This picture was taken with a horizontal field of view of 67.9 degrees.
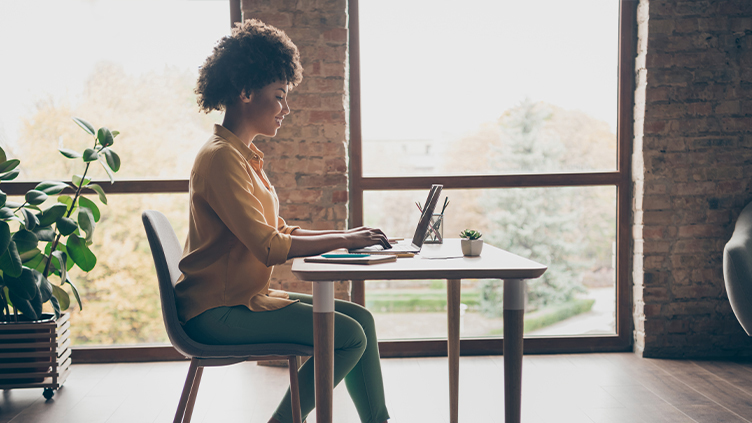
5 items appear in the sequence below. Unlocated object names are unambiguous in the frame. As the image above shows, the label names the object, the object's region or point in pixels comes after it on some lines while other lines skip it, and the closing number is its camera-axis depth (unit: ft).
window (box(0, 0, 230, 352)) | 9.98
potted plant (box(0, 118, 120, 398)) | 7.73
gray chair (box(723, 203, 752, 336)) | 7.67
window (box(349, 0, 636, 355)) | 10.19
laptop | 5.89
